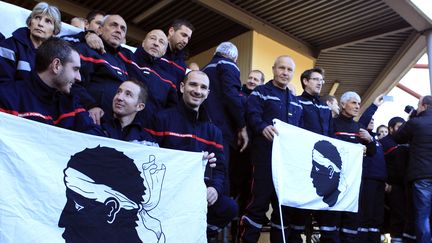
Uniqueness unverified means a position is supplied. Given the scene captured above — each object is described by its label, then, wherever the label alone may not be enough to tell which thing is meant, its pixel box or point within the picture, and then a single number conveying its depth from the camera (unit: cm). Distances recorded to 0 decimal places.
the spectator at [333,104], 529
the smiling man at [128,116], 294
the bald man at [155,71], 366
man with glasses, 407
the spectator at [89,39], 335
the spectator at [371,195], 469
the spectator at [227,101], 410
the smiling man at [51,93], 244
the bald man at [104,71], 301
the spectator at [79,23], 429
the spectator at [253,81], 518
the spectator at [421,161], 447
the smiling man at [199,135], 319
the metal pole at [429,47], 871
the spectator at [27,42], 282
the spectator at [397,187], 523
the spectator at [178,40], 417
